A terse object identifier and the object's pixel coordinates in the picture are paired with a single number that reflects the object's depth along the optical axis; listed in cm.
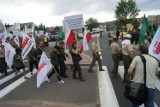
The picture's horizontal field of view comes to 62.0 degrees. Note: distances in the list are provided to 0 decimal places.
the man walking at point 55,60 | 538
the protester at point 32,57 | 623
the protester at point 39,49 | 615
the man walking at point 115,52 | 544
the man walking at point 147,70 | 277
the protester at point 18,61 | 603
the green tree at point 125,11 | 4087
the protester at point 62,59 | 576
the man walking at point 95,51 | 616
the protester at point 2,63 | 669
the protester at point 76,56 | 534
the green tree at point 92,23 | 6125
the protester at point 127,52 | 459
